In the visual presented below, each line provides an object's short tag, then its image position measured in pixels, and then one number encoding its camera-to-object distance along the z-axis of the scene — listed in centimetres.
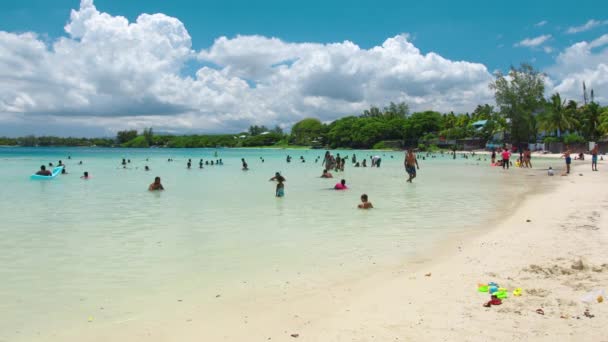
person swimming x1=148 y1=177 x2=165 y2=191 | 2209
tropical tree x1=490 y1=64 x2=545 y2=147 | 7469
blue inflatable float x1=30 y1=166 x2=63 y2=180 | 2955
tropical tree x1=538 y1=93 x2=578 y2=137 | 6688
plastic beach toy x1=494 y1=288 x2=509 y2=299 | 579
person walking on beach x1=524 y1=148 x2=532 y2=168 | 3831
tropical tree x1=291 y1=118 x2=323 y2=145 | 17125
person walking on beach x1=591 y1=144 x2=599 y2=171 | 3046
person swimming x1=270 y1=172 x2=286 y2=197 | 1907
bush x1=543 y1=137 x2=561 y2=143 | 6890
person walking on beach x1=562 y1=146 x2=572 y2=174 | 2884
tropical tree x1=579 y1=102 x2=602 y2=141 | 6550
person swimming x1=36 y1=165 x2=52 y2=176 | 2956
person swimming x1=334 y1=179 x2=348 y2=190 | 2142
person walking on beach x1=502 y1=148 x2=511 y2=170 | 3756
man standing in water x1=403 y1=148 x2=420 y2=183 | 2514
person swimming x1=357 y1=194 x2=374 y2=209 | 1485
